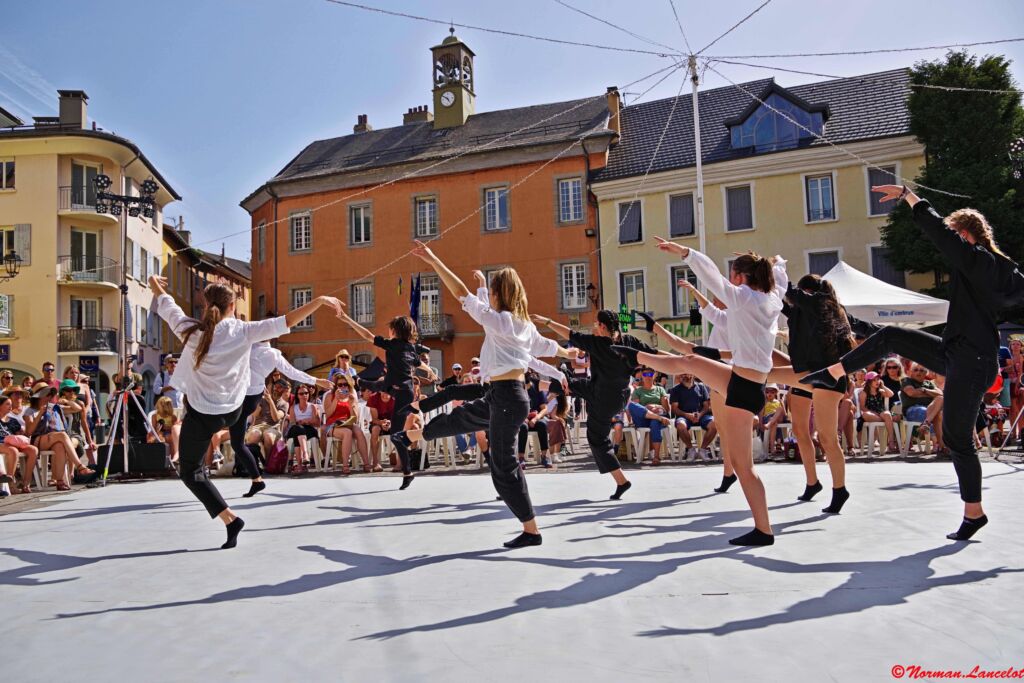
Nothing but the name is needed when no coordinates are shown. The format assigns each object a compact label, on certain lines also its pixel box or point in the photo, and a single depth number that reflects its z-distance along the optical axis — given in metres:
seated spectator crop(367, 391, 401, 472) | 12.55
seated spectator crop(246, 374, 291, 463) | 12.37
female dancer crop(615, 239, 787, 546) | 4.80
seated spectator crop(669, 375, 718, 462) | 12.29
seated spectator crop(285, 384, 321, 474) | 12.79
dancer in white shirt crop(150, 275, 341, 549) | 5.31
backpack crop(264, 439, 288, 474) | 12.23
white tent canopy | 16.45
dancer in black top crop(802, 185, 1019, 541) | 4.67
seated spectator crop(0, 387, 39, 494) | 9.91
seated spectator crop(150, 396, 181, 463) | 12.01
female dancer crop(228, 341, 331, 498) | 7.87
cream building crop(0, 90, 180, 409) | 33.75
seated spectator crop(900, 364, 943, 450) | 11.84
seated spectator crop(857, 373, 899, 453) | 12.23
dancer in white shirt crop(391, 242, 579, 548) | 5.11
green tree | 25.34
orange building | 33.19
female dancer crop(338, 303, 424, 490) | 8.44
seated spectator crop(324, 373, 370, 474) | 12.39
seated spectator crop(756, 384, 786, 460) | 12.08
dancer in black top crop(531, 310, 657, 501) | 6.66
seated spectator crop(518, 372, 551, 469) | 11.72
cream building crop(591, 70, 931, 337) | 28.88
